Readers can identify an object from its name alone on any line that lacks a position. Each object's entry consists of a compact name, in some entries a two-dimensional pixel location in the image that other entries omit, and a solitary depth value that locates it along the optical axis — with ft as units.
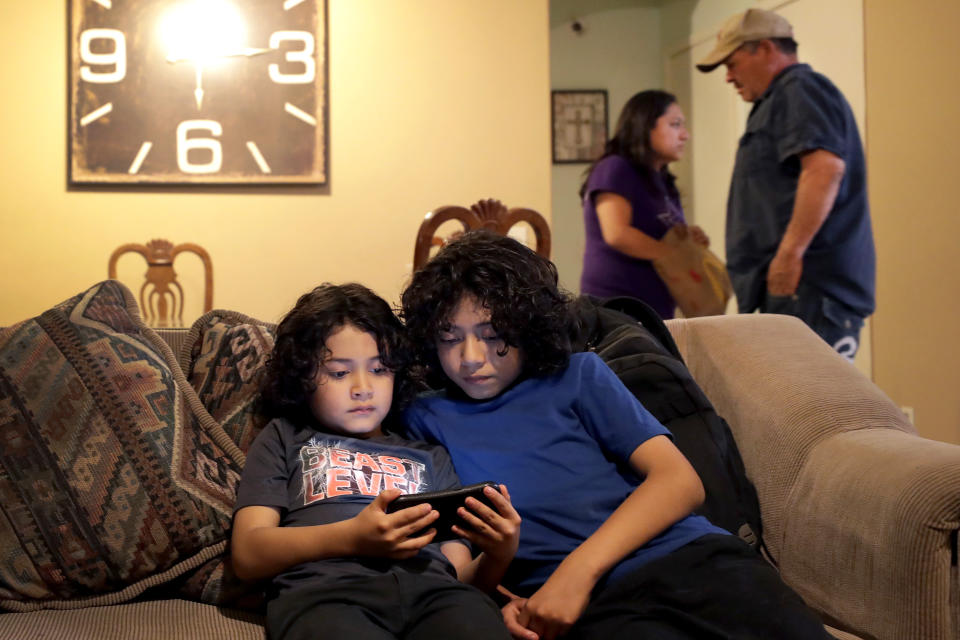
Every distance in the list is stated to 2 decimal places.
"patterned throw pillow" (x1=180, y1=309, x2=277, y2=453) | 4.91
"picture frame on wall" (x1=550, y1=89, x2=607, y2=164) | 18.98
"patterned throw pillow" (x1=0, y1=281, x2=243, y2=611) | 4.32
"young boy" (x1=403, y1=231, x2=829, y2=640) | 3.80
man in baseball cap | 9.43
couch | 3.95
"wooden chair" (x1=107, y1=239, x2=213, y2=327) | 12.48
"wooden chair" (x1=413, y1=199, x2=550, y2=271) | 7.69
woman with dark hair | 9.78
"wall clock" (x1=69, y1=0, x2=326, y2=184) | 12.63
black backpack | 4.79
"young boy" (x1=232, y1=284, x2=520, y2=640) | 3.68
